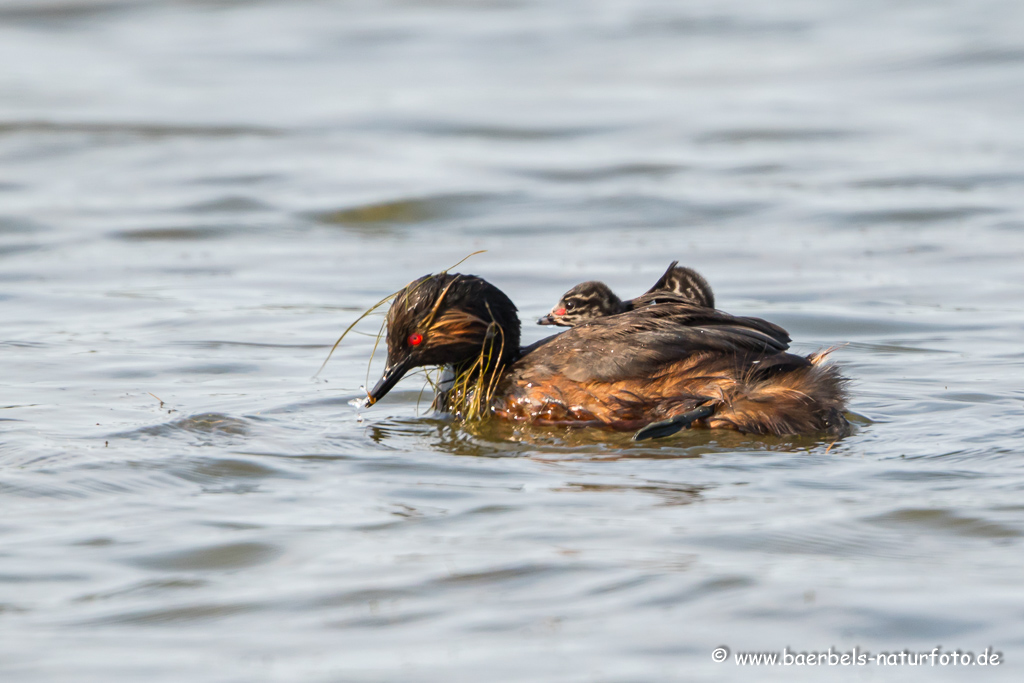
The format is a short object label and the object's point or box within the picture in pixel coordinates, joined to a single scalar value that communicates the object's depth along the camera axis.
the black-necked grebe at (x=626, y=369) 12.69
